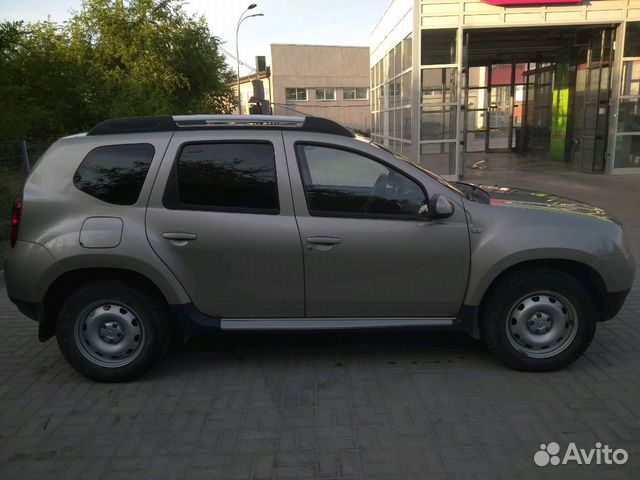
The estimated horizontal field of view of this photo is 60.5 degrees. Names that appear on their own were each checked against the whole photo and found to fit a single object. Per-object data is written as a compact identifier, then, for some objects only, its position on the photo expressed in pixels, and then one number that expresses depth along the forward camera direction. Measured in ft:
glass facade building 45.65
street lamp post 119.39
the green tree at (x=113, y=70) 46.73
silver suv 12.19
